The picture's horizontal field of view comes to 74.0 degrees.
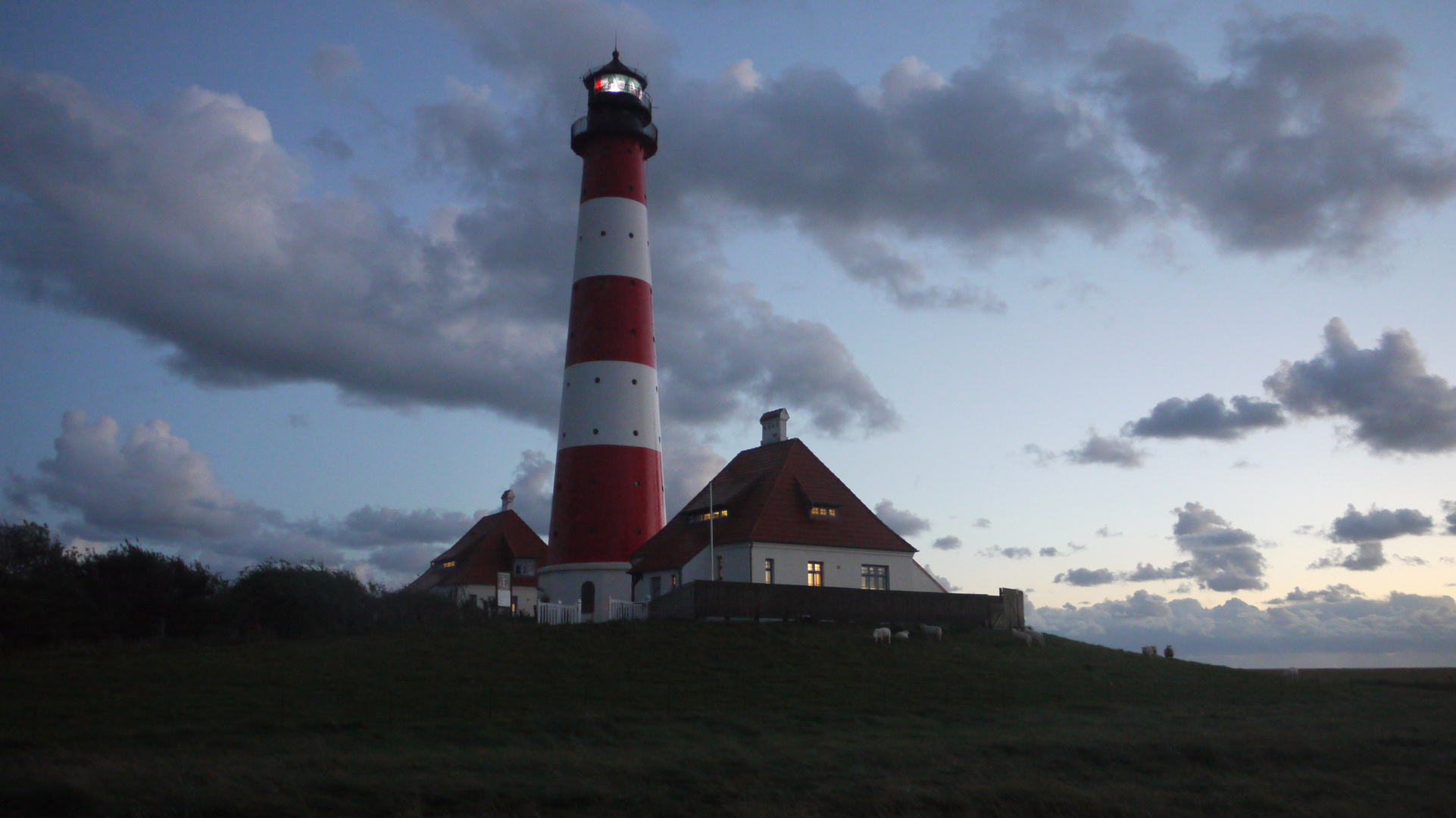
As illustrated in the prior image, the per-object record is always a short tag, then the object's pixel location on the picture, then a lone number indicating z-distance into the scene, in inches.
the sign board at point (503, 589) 1835.6
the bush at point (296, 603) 1278.3
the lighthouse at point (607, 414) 1590.8
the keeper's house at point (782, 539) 1472.7
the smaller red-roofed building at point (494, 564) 2119.8
